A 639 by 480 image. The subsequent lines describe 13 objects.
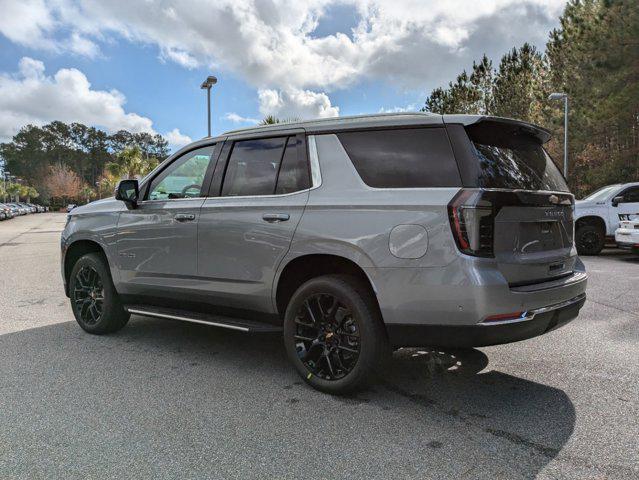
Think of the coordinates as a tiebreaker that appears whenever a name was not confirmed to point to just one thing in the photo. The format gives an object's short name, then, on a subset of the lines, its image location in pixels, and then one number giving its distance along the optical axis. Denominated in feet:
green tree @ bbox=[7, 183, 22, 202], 300.20
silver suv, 9.96
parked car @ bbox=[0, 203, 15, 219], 148.46
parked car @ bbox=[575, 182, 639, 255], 39.19
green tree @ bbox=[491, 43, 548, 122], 104.88
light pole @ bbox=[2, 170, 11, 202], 279.55
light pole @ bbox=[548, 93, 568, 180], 66.62
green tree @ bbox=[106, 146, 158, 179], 153.38
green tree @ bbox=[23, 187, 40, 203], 324.60
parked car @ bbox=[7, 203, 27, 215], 194.22
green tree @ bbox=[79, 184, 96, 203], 291.38
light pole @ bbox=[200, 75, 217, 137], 63.16
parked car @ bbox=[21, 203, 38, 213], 225.56
